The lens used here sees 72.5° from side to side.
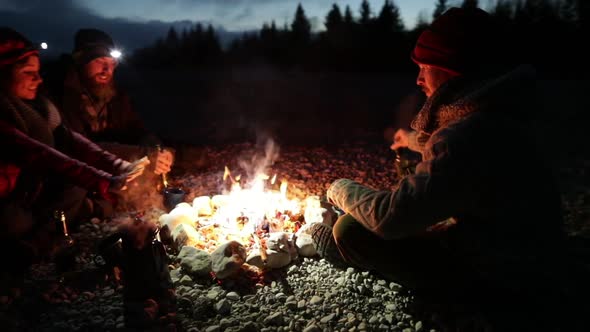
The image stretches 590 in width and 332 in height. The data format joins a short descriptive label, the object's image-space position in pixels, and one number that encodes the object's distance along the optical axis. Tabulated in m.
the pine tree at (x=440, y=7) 27.11
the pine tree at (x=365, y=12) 29.72
